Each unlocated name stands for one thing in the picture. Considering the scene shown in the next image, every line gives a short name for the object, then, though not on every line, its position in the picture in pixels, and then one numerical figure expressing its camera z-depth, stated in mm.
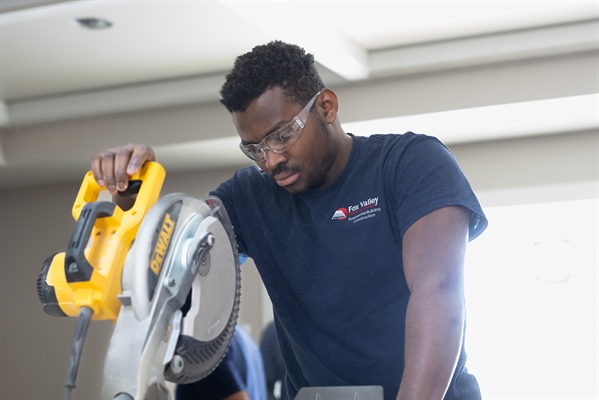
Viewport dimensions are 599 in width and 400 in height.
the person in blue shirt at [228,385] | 3303
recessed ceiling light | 4759
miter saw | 1926
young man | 2318
